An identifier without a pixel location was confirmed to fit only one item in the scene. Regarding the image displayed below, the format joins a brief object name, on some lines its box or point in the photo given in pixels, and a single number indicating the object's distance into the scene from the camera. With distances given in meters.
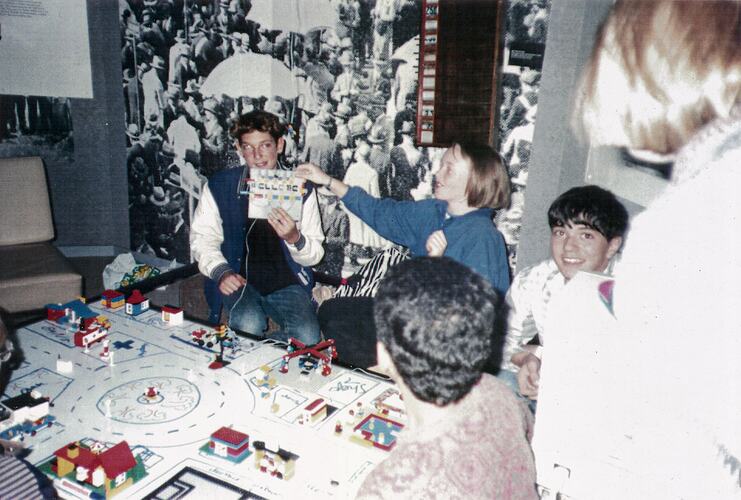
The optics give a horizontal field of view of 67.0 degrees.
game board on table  1.37
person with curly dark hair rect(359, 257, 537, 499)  0.96
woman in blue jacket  2.32
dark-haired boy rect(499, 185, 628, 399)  2.08
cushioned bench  3.24
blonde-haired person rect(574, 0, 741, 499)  0.96
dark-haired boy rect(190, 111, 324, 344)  2.79
